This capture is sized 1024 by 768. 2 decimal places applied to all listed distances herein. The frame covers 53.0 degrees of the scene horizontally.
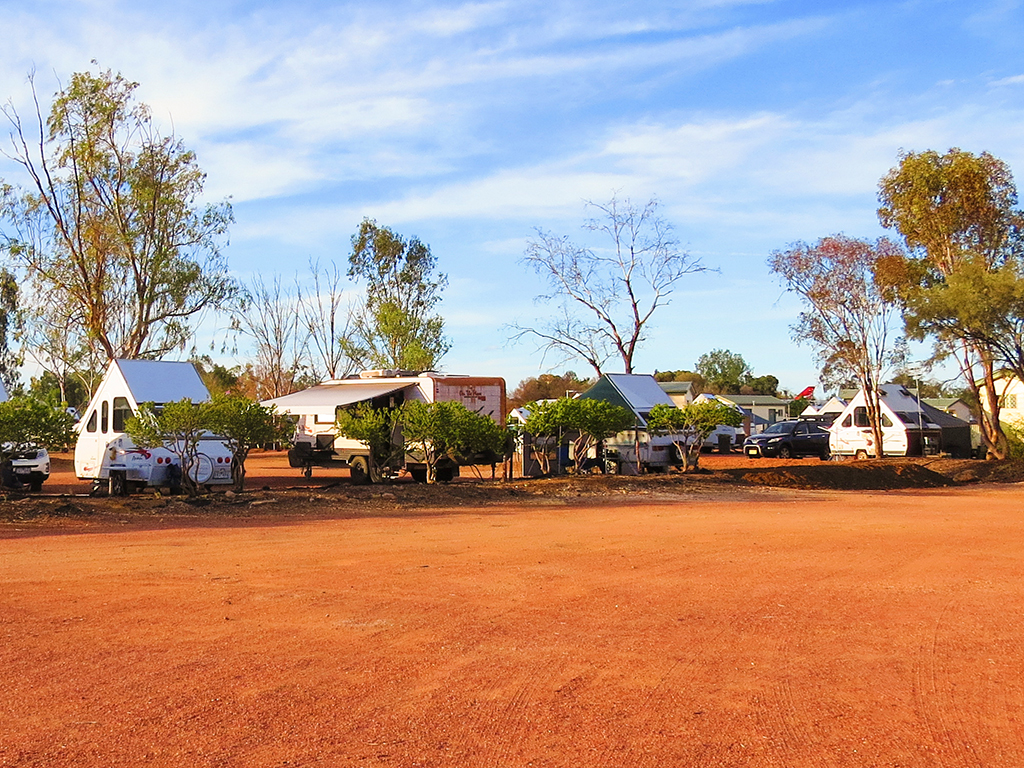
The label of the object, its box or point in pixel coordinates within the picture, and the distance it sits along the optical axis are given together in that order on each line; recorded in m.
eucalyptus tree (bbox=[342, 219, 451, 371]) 46.72
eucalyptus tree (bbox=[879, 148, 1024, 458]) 30.19
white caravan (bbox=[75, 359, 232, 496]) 18.62
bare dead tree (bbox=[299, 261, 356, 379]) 48.25
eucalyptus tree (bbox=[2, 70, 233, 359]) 30.48
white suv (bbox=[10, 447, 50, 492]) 21.45
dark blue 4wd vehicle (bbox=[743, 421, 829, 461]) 39.28
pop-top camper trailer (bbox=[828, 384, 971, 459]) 37.47
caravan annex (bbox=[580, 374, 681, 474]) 25.20
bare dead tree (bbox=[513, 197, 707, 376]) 36.75
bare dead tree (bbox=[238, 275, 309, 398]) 49.00
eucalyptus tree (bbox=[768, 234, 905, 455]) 36.38
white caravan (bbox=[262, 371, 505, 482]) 22.84
